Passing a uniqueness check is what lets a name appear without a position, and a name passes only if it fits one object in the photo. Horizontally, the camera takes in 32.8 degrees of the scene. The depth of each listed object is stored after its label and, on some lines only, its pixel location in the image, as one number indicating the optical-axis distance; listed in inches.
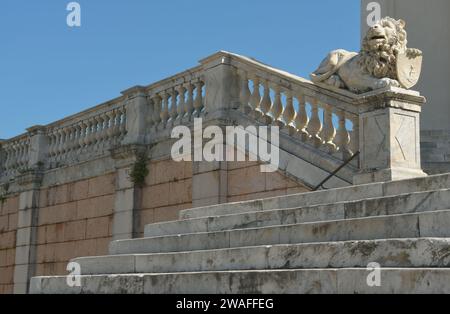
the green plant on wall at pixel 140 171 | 479.5
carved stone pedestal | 314.2
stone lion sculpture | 328.5
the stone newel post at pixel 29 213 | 595.2
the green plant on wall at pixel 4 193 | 656.4
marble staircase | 206.4
